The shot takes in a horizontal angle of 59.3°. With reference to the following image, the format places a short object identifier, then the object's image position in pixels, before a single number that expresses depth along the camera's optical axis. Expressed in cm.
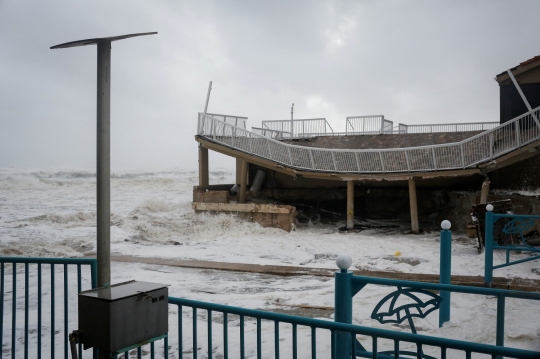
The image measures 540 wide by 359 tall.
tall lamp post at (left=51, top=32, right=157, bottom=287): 308
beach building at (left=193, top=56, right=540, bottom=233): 1534
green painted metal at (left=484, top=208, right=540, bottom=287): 777
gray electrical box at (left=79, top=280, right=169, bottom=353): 284
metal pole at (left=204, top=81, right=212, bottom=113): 1887
